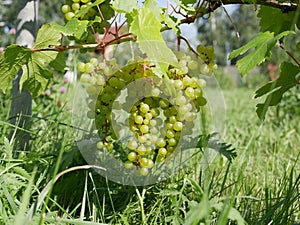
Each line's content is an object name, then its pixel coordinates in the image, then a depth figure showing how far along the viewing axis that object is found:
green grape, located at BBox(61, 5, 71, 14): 1.14
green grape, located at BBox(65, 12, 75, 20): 1.11
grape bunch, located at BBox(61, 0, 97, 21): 1.12
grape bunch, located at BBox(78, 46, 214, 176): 1.07
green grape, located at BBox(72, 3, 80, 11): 1.12
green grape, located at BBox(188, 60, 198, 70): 1.12
